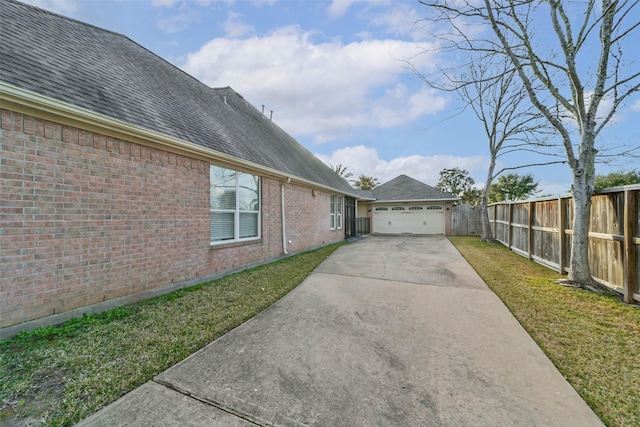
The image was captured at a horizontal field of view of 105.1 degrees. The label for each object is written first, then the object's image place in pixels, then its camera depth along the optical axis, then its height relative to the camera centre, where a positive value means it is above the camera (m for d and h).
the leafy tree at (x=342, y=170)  37.72 +7.10
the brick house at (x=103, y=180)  3.05 +0.65
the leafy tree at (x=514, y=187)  29.02 +3.22
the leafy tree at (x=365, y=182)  38.28 +5.25
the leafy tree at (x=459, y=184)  32.78 +4.22
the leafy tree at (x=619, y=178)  23.05 +3.44
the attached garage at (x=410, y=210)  17.69 +0.42
